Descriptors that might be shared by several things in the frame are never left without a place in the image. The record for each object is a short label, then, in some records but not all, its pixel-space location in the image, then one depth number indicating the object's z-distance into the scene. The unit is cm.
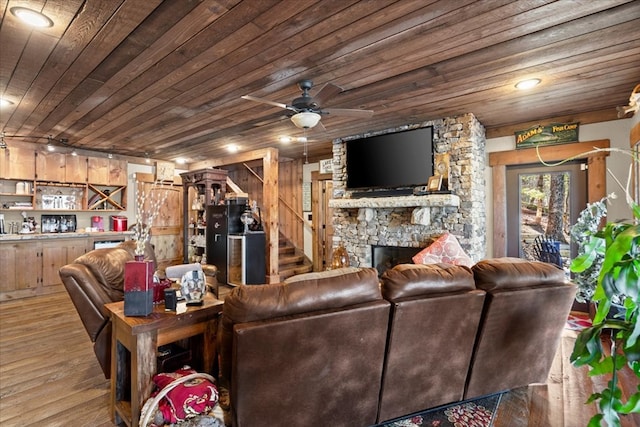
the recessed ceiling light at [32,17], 193
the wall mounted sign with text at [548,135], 404
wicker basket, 162
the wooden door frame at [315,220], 654
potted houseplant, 96
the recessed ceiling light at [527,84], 299
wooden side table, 173
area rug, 196
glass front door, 414
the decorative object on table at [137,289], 182
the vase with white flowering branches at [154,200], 672
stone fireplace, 405
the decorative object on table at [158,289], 209
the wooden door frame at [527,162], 387
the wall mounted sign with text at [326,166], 616
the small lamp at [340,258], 518
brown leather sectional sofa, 152
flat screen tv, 434
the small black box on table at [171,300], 193
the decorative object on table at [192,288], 203
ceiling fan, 292
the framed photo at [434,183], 415
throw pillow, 363
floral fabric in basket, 163
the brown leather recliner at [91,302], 215
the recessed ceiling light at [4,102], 351
